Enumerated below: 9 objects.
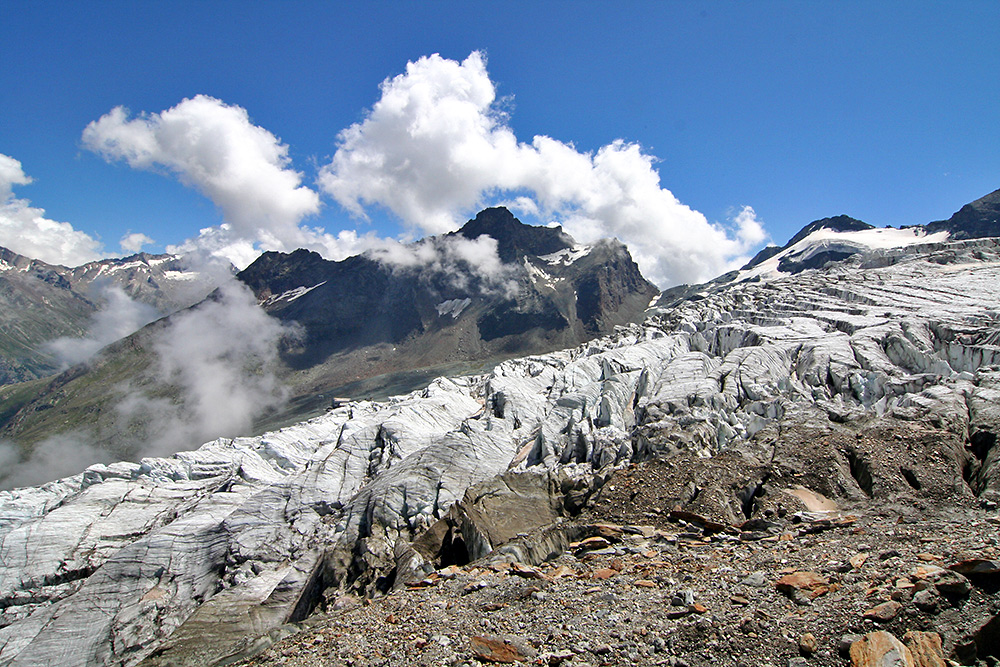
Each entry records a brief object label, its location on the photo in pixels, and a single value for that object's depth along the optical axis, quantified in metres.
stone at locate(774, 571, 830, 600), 12.28
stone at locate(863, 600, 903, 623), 9.91
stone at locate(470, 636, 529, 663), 11.84
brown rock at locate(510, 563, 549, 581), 17.95
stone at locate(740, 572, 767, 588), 13.70
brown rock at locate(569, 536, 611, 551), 20.55
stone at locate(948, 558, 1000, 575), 10.10
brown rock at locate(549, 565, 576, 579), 17.53
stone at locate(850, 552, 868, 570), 13.58
